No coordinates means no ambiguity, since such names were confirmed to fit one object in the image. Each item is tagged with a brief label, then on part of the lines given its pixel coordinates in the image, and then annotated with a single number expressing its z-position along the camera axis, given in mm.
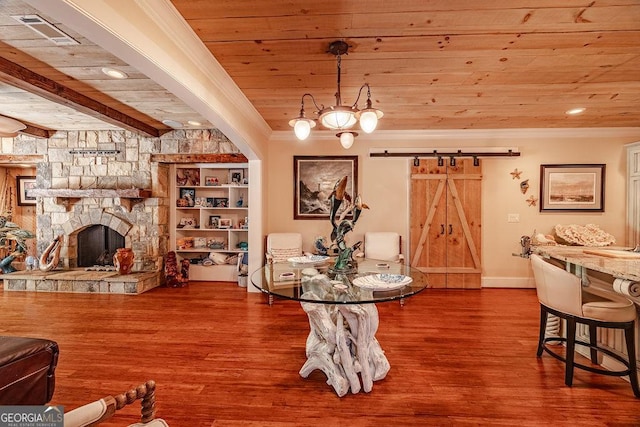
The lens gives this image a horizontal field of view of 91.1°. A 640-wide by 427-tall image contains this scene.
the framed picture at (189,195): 5137
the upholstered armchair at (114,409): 934
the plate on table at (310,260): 2711
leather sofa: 1530
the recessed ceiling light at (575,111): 3664
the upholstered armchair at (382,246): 4406
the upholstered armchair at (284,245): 4410
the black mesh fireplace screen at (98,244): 5008
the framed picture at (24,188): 5582
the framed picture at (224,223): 5137
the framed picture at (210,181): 5205
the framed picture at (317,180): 4840
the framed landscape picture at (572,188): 4578
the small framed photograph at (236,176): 5234
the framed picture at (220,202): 5141
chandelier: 2150
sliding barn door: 4621
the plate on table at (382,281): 1927
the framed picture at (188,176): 5145
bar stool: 2025
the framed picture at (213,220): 5207
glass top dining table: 1796
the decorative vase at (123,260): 4543
